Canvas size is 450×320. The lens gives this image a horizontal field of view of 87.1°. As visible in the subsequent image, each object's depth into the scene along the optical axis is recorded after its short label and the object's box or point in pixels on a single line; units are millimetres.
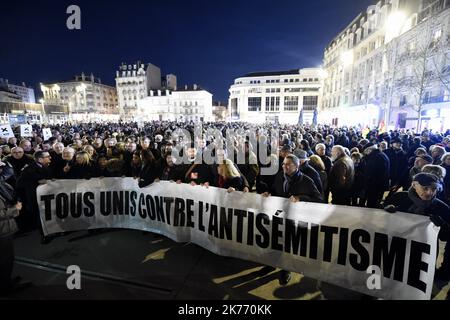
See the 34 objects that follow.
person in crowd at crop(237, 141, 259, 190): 6004
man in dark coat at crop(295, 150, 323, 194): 4261
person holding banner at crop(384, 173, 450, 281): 3055
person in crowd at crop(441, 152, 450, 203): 5316
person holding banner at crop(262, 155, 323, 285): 3707
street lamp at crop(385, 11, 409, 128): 27188
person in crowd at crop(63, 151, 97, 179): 5453
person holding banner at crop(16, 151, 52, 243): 4945
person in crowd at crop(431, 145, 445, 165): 6173
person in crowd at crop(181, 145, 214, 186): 4994
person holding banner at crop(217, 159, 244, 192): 4473
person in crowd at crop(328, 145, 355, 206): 5062
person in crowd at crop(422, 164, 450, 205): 3953
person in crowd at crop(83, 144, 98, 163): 6698
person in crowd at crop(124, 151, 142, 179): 5738
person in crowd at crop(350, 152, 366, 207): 5922
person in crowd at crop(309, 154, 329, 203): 5306
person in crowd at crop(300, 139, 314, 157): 7750
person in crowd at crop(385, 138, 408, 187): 7715
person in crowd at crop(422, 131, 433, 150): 9375
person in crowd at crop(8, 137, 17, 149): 9072
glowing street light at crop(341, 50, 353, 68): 41719
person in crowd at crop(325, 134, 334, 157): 9602
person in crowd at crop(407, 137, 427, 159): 8080
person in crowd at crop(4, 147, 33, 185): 6095
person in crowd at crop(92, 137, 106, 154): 8820
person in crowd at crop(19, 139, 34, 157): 7324
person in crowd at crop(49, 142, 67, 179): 5779
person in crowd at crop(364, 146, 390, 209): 5840
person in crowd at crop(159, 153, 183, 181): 5215
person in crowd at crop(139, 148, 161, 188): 4958
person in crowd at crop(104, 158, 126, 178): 5988
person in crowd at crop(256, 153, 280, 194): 6216
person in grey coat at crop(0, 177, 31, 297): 3277
